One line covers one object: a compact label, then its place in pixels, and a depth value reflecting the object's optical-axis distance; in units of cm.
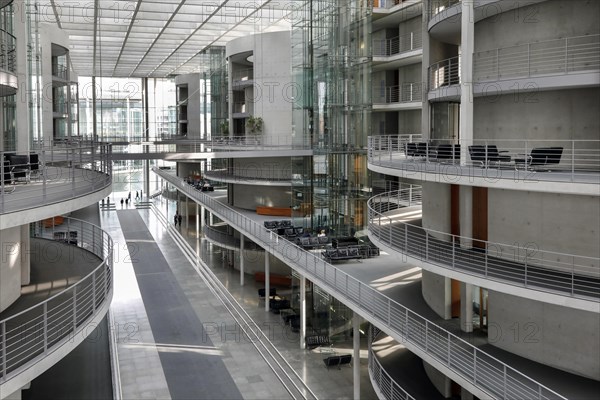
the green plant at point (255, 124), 2269
